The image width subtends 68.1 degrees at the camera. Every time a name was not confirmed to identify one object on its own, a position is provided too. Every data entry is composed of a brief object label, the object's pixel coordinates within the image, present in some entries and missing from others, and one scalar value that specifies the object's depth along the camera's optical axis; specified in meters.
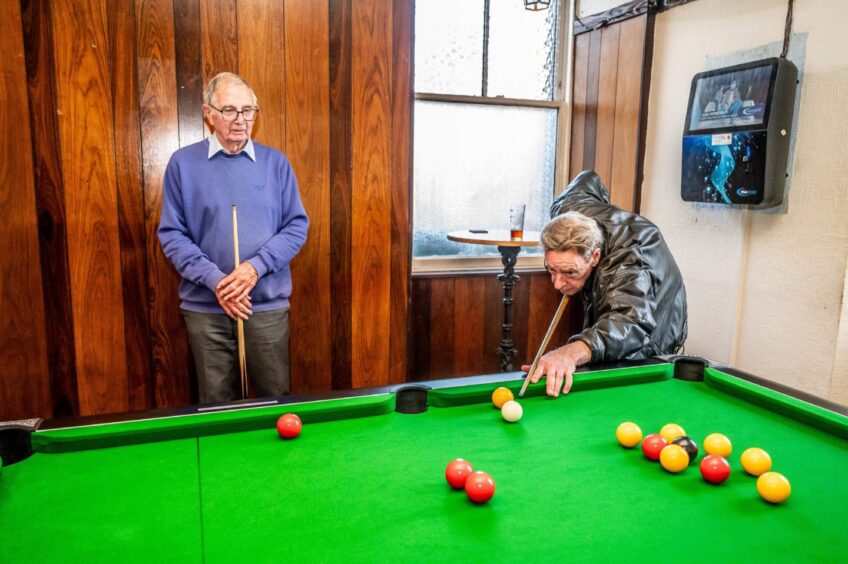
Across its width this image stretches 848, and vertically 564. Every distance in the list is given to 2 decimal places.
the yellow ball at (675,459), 1.20
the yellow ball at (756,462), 1.19
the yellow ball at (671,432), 1.32
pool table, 0.95
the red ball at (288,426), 1.34
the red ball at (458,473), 1.11
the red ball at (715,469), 1.16
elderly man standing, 2.36
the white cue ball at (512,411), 1.45
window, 3.74
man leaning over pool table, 1.87
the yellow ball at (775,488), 1.08
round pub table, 3.13
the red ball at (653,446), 1.26
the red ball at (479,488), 1.06
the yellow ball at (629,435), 1.32
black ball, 1.23
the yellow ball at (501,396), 1.54
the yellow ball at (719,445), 1.26
